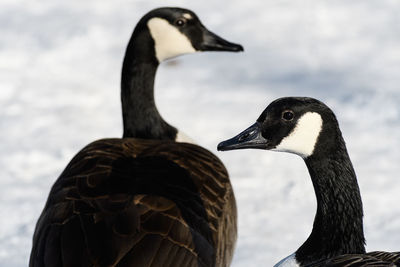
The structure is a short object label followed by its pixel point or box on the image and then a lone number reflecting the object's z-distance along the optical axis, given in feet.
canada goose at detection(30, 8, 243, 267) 48.80
